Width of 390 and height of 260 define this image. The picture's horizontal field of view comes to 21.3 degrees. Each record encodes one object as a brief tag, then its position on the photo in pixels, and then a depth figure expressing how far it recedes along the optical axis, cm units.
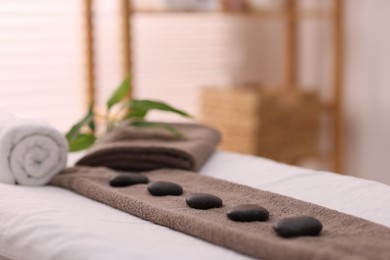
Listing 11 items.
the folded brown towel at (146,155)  210
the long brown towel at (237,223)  144
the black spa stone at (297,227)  151
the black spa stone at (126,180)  190
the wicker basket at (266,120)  336
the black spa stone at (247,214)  161
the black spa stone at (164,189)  181
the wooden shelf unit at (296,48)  331
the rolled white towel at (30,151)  199
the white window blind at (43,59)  334
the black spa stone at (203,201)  170
